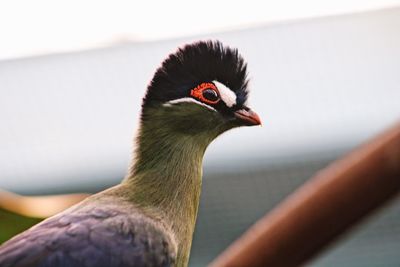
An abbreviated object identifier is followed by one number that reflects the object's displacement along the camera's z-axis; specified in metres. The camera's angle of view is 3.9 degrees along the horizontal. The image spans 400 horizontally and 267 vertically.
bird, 2.79
